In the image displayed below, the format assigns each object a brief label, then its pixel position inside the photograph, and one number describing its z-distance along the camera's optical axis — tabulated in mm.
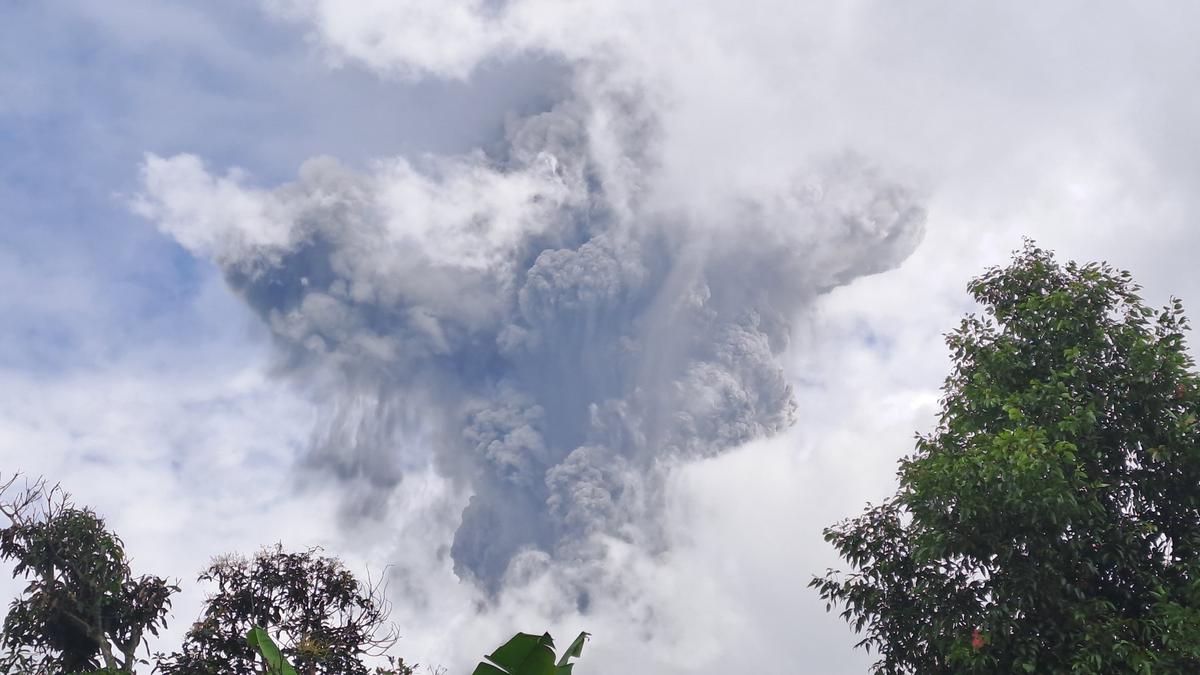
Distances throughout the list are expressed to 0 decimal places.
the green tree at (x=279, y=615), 15711
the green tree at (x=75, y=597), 15469
